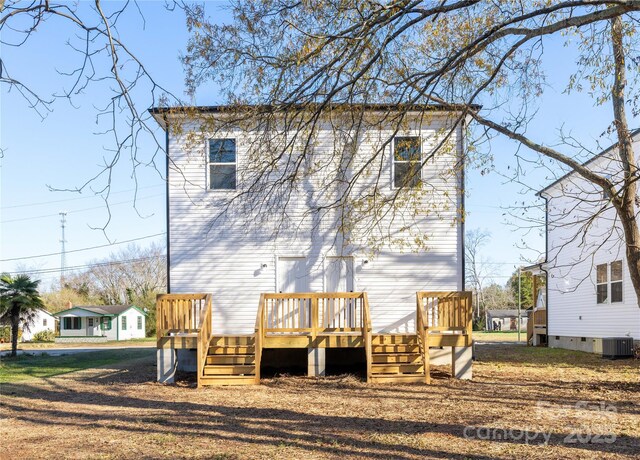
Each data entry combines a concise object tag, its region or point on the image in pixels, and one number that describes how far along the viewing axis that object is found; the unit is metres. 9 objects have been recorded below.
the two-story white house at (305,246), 12.50
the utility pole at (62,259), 58.53
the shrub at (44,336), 38.41
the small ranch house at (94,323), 38.25
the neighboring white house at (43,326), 38.66
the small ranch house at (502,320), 59.90
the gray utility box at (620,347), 14.95
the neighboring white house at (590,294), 15.73
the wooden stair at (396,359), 10.31
